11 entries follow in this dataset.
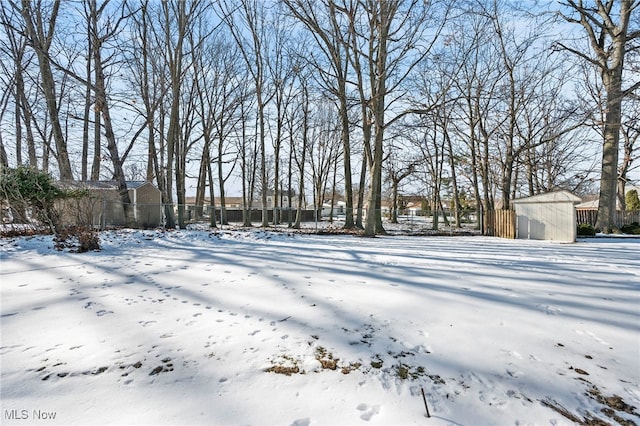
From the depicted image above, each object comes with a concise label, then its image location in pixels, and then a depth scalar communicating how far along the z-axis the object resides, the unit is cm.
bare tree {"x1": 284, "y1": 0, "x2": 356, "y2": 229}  1080
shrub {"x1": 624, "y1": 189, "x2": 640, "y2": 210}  2633
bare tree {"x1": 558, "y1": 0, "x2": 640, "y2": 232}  1217
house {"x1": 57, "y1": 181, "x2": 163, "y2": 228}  810
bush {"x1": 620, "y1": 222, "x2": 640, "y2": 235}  1384
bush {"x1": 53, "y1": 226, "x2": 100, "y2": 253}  648
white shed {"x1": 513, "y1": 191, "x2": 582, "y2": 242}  1088
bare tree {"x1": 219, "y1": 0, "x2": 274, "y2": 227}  1631
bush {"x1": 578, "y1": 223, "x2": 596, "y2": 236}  1289
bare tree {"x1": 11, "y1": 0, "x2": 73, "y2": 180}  959
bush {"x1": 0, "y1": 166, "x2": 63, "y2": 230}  784
